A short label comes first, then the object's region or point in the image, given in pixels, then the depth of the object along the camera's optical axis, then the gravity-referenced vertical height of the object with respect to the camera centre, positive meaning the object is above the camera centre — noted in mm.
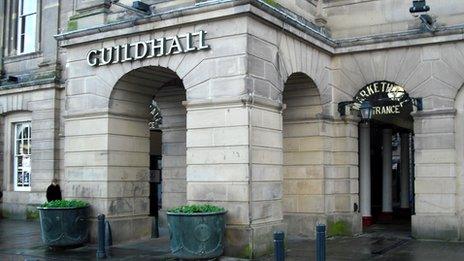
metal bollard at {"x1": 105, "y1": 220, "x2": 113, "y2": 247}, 14055 -1634
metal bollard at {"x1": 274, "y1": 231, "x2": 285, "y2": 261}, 9016 -1194
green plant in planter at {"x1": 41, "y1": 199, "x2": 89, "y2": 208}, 13703 -849
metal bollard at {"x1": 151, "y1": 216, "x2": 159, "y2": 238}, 15430 -1597
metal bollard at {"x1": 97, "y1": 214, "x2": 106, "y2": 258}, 12599 -1582
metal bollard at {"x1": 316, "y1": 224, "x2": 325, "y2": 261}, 9328 -1167
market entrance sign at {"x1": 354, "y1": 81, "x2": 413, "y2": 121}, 15391 +1987
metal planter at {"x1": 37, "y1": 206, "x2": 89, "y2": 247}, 13573 -1371
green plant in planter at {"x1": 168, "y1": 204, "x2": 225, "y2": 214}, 11625 -814
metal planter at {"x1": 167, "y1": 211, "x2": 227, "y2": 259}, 11461 -1317
